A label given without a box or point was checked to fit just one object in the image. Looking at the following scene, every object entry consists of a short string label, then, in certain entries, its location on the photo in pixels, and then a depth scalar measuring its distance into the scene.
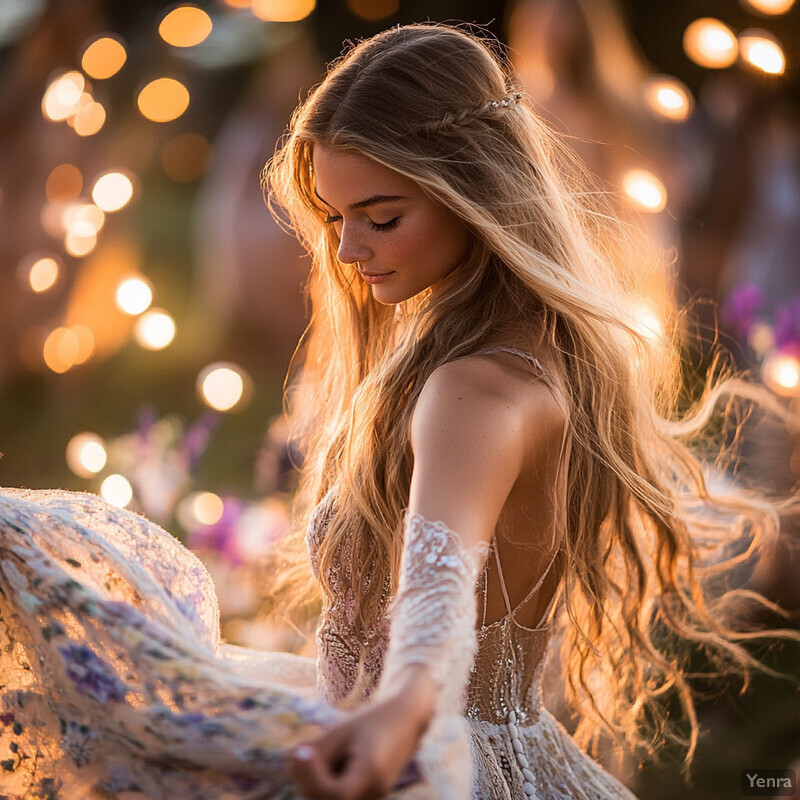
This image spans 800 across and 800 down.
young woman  1.68
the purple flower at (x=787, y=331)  2.71
